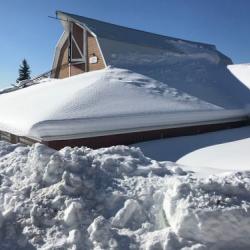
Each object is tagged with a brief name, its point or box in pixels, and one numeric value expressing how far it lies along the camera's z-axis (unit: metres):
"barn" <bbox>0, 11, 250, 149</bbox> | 4.95
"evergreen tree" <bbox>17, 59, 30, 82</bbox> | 31.89
